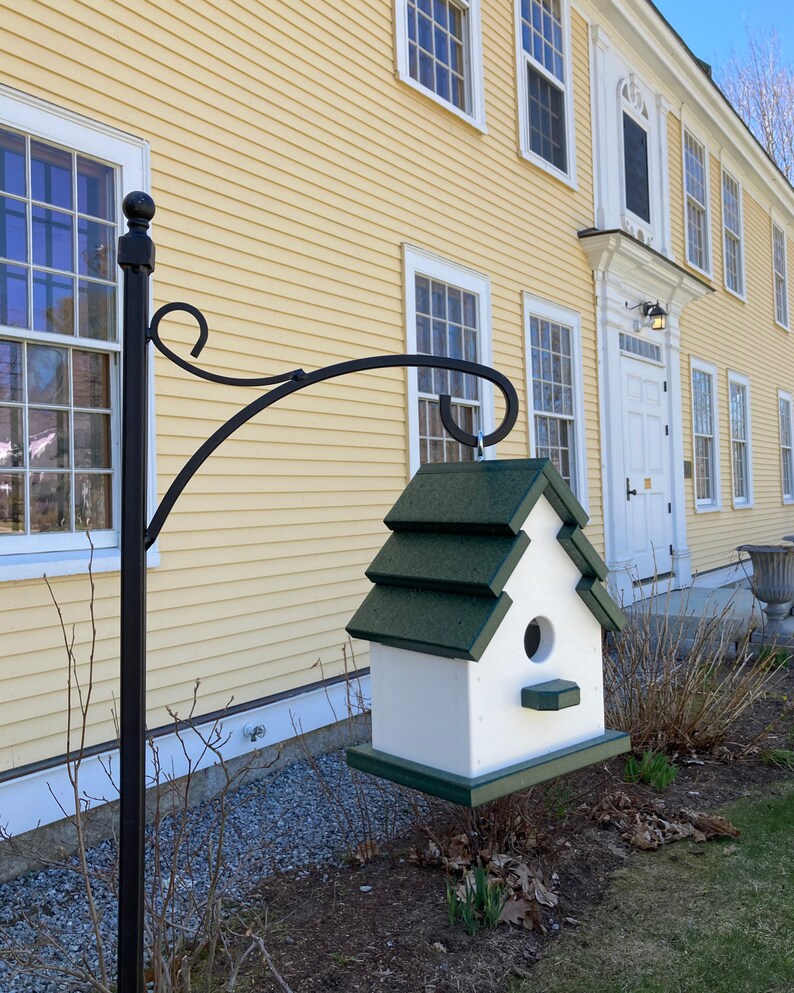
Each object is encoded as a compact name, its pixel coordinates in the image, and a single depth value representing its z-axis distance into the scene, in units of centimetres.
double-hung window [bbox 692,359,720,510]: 1138
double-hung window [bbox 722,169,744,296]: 1296
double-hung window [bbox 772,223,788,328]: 1551
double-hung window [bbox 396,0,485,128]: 619
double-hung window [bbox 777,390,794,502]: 1534
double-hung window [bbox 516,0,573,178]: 759
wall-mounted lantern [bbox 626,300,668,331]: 940
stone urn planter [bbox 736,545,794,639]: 716
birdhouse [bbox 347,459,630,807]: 169
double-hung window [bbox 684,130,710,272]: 1145
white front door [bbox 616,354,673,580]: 912
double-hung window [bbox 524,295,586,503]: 768
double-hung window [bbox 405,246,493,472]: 606
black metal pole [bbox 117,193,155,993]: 164
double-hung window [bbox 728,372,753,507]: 1282
